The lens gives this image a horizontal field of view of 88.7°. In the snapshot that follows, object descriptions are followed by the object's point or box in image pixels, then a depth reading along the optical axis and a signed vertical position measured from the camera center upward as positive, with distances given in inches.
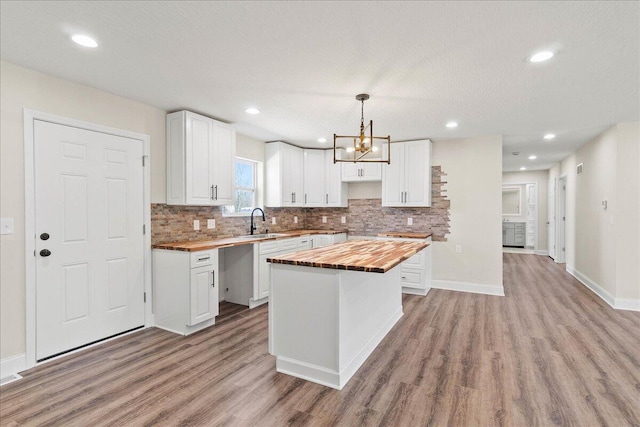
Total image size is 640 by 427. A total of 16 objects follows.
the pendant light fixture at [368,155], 211.2 +41.3
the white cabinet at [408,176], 201.9 +22.1
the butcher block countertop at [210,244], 131.7 -14.4
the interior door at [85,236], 106.7 -9.0
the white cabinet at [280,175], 209.6 +23.7
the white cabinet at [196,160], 142.4 +23.4
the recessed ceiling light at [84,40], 84.3 +45.0
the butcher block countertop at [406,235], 193.5 -14.6
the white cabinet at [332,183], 232.7 +19.8
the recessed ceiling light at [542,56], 91.6 +44.2
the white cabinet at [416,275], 189.9 -37.6
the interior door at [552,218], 315.3 -8.1
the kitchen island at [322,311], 91.1 -29.7
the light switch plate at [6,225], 97.7 -4.2
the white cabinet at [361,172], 220.4 +26.9
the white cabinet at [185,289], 130.1 -32.2
